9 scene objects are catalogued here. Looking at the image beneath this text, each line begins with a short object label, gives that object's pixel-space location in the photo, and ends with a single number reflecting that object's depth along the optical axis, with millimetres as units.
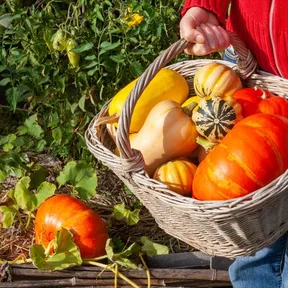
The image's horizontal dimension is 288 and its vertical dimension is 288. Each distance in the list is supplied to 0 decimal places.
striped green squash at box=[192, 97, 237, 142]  2261
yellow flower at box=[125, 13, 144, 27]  3326
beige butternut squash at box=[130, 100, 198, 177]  2384
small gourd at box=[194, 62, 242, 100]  2446
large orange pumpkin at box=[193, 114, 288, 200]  2102
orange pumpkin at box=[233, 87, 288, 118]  2329
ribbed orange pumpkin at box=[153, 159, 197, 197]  2234
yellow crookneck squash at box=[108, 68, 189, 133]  2579
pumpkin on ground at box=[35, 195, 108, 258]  2952
